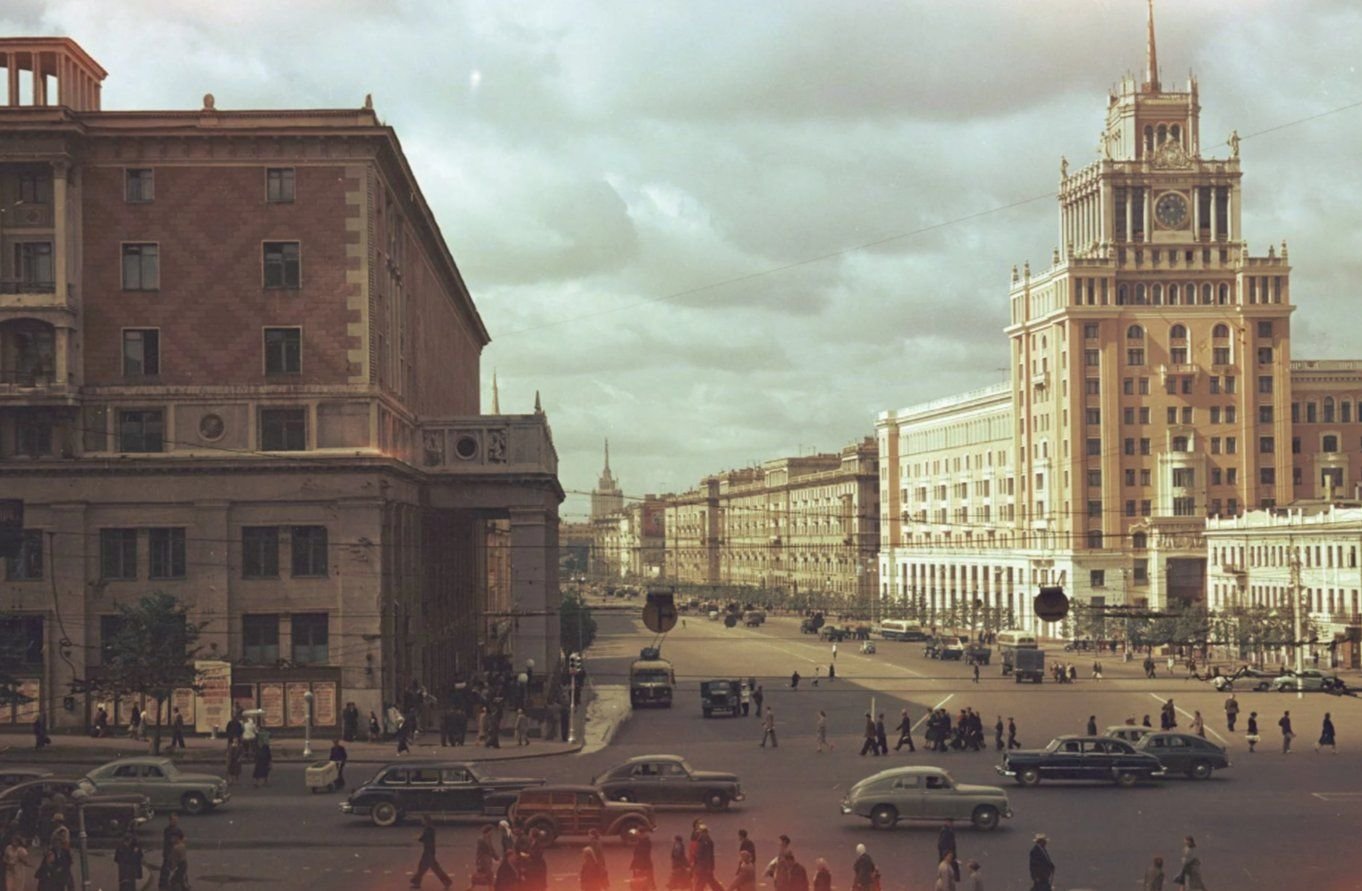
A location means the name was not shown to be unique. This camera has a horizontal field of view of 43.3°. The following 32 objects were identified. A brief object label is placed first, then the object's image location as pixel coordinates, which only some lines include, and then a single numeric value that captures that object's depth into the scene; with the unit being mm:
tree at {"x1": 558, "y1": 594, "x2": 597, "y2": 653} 108125
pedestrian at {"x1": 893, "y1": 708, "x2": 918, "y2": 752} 57788
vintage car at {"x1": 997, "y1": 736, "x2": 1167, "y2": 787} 48438
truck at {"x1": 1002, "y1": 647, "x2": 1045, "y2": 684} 96250
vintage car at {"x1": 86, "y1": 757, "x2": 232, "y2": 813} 41469
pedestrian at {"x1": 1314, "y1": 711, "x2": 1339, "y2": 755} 57344
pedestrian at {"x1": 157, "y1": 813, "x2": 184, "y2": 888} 30781
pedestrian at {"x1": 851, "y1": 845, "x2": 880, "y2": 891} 28766
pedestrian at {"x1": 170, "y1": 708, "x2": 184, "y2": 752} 52906
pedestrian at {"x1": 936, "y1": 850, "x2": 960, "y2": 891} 28516
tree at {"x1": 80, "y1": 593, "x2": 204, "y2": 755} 53594
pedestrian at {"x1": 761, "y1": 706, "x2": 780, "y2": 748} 60188
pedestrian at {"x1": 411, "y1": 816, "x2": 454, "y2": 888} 32656
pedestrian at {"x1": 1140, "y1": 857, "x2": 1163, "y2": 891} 28400
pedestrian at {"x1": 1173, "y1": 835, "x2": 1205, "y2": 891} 29922
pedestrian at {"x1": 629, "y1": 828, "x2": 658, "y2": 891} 30438
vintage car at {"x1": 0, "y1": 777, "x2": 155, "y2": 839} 36312
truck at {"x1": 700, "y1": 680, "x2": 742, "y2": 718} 74438
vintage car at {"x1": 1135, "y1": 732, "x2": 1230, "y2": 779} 50344
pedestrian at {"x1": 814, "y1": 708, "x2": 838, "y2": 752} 57750
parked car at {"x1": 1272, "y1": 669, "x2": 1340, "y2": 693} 86306
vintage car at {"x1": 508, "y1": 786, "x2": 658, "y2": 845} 37938
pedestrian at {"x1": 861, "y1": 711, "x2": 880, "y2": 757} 56250
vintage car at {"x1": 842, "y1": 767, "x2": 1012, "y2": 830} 39938
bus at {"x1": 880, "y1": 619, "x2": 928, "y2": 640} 152625
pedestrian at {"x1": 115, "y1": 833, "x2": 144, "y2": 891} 31203
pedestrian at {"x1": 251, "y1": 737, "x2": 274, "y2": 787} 47688
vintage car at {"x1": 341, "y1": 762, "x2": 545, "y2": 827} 40281
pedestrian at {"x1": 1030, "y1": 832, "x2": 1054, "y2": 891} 29312
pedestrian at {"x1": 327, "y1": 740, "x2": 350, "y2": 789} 46938
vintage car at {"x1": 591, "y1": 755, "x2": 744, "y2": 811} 42656
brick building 57250
